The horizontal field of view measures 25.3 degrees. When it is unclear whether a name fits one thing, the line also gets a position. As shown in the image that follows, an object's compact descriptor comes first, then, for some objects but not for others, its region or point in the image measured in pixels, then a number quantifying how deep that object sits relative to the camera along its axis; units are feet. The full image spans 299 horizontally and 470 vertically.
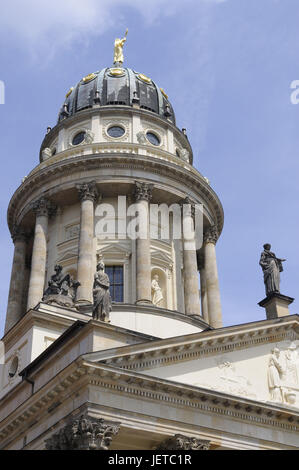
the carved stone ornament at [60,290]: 95.50
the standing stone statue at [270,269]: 93.25
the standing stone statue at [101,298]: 73.51
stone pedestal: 90.68
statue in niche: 119.34
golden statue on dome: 162.18
